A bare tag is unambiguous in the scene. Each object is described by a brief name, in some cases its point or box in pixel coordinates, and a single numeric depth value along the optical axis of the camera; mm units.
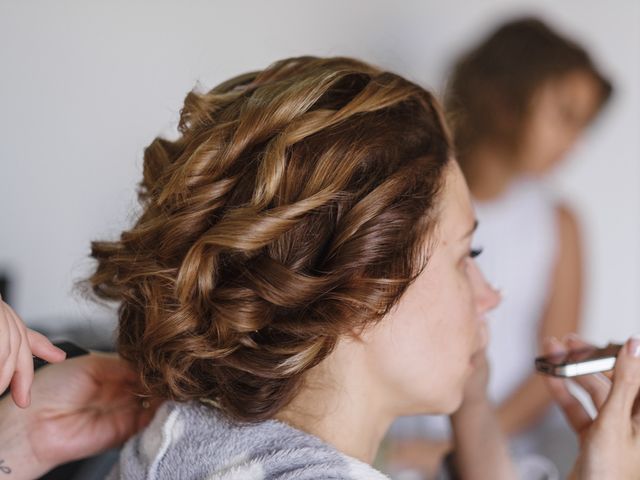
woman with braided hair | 711
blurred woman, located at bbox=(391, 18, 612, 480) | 1774
